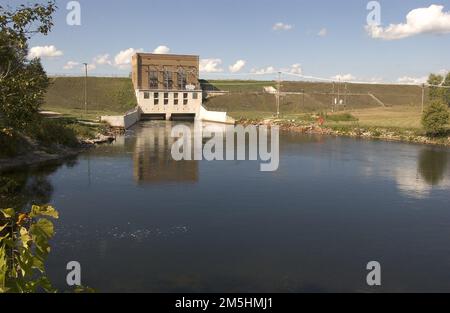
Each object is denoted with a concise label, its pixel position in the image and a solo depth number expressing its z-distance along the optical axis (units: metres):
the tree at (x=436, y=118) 74.31
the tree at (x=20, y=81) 14.84
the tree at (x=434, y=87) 133.75
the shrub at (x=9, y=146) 46.04
